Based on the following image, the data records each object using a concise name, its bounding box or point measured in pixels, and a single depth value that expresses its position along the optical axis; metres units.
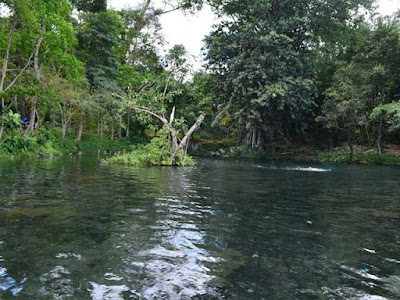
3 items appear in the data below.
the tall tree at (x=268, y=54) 27.92
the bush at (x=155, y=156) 17.84
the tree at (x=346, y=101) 28.56
